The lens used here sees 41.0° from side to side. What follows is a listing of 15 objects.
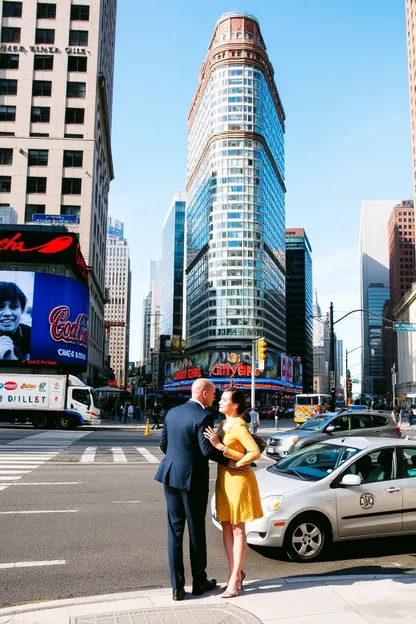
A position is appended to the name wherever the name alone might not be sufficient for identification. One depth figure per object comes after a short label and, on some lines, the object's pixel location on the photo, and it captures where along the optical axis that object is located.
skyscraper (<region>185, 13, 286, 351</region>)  136.75
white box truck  30.75
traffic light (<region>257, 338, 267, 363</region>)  28.58
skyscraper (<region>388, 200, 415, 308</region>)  186.88
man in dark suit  5.07
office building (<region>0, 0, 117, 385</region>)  58.62
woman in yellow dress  5.18
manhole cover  4.52
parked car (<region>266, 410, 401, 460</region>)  15.87
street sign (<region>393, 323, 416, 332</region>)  32.66
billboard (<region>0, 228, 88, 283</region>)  45.06
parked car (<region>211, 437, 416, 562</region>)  6.89
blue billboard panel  40.97
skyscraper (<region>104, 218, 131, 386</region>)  116.26
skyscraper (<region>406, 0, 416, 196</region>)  97.81
